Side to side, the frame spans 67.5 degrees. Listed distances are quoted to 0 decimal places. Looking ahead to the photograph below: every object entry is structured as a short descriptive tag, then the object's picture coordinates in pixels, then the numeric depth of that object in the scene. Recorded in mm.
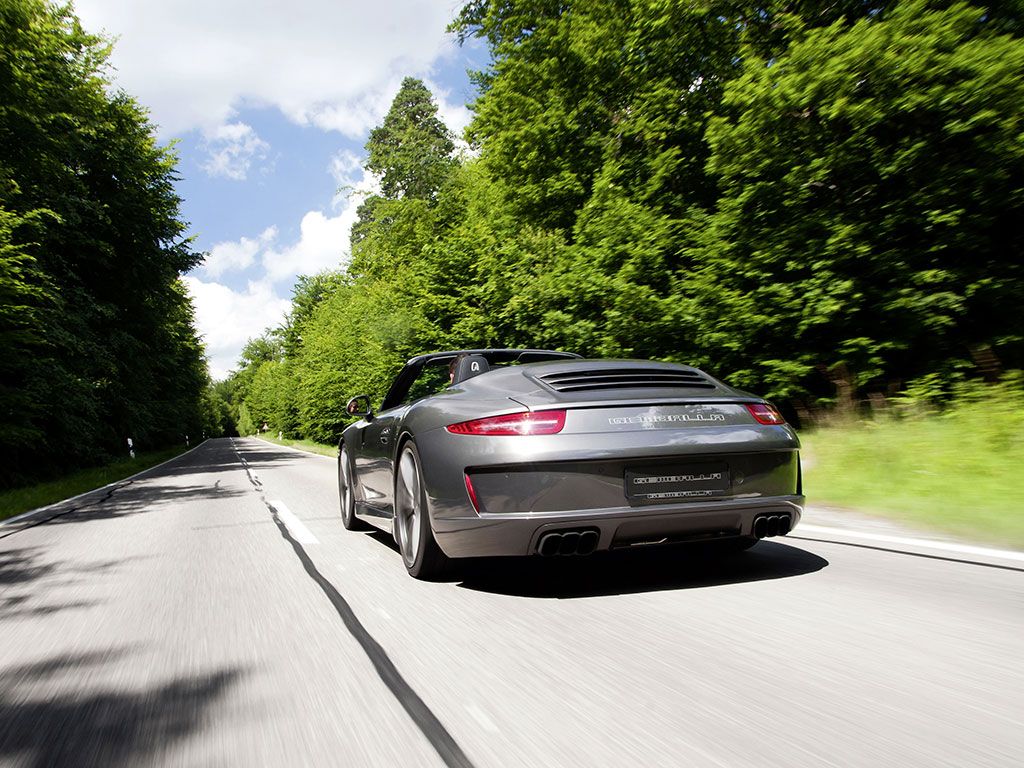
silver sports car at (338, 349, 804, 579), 3727
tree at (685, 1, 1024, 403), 9852
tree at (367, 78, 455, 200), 32281
